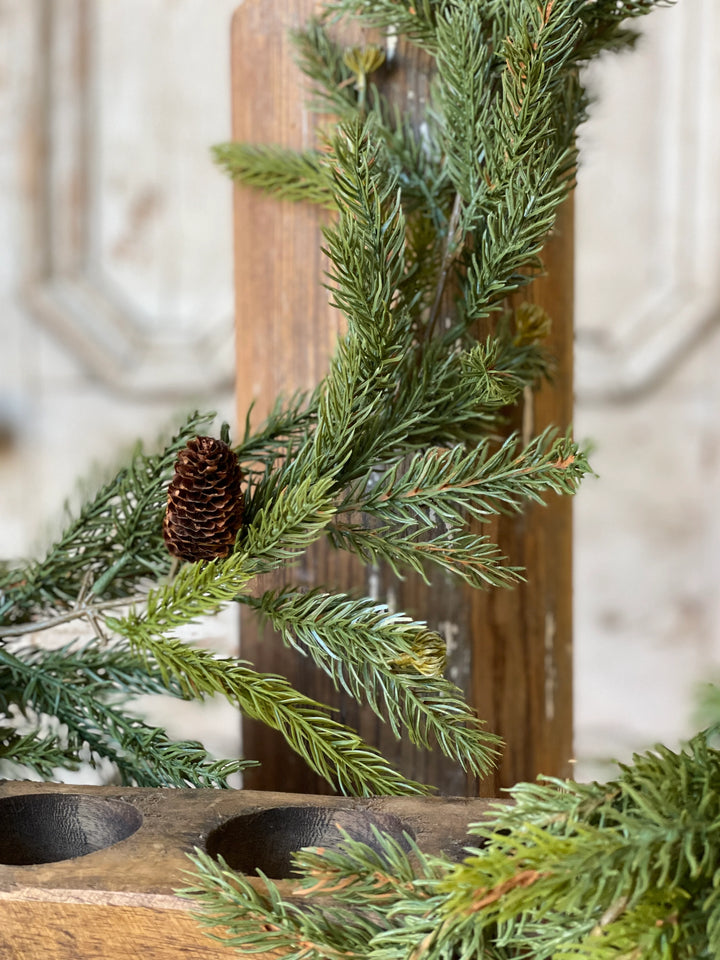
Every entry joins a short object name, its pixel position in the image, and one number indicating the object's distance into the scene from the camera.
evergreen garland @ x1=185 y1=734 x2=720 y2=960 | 0.77
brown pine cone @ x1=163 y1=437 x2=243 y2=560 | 0.90
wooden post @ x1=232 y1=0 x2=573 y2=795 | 1.04
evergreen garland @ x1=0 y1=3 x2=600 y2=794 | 0.89
